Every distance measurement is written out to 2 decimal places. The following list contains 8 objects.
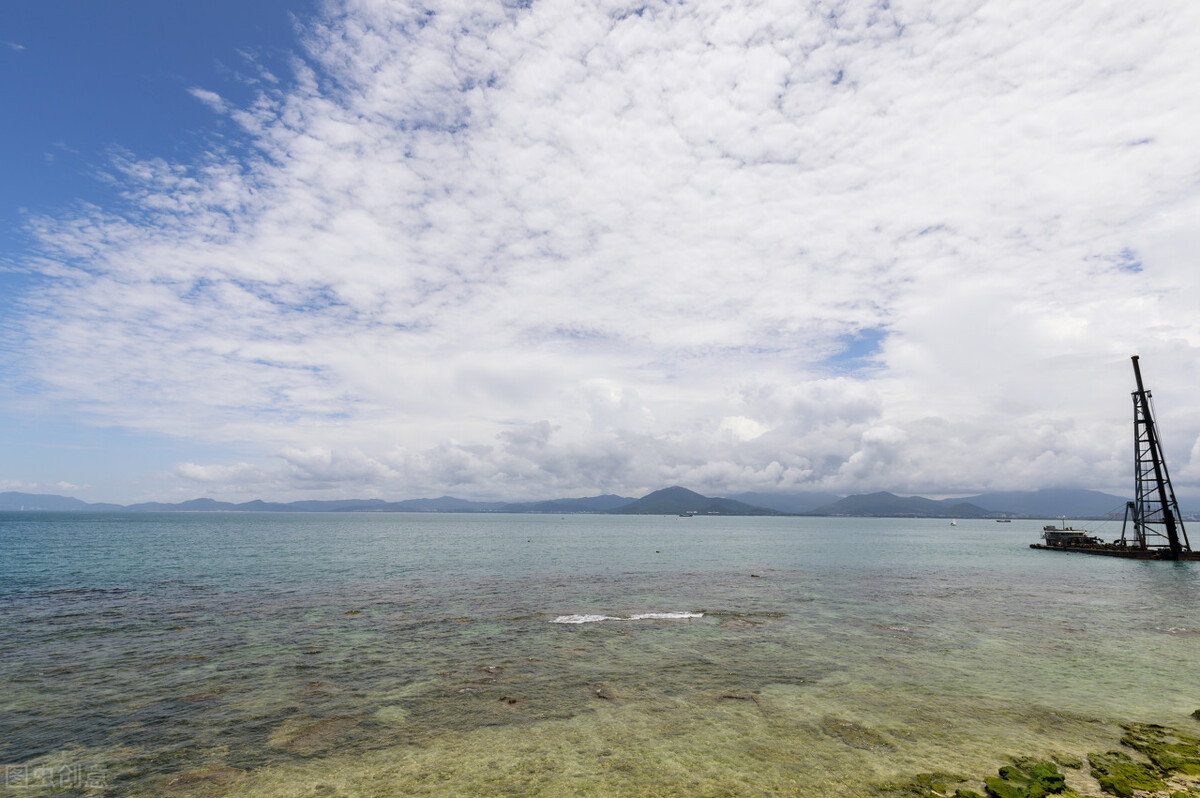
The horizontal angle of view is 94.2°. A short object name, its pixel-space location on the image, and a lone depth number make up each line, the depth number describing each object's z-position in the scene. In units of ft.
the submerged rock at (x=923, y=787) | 46.52
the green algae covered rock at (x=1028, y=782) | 45.75
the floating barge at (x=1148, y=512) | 269.64
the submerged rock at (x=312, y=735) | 57.06
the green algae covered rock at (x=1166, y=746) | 50.70
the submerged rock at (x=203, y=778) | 49.05
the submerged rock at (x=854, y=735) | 57.06
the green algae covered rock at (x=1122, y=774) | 46.85
